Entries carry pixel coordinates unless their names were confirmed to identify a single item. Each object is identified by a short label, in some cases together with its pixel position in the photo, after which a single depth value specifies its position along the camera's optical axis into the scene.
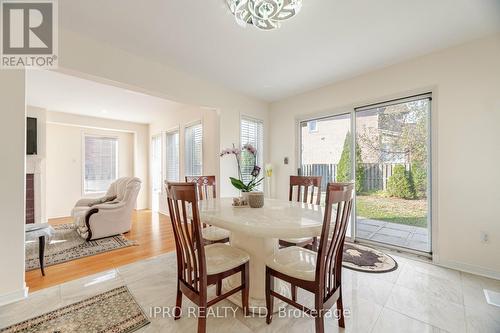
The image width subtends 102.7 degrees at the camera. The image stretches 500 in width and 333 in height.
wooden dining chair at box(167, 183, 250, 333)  1.28
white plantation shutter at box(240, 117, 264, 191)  4.04
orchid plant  1.91
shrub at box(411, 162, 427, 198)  2.72
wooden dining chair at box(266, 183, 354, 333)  1.23
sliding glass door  2.75
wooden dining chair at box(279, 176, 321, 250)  2.17
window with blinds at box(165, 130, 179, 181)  5.26
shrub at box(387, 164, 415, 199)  2.84
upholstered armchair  3.36
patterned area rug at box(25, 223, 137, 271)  2.67
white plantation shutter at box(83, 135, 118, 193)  5.65
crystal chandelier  1.49
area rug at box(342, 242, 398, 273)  2.38
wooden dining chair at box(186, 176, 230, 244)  2.06
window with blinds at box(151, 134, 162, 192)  5.88
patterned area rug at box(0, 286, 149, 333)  1.50
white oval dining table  1.26
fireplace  4.35
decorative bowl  1.88
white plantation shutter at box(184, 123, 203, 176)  4.45
